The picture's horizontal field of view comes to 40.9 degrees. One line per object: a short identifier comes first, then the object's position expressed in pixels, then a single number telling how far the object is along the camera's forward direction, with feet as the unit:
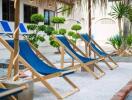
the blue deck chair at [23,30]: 21.80
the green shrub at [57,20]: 30.13
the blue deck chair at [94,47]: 16.11
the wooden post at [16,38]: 8.60
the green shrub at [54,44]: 27.36
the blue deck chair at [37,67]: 9.04
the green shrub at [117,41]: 25.66
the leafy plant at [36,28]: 22.21
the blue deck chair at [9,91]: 6.68
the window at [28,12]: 37.99
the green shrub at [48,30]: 27.04
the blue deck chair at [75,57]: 13.07
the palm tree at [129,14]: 27.14
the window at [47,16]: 42.96
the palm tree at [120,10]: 26.05
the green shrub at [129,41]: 25.85
